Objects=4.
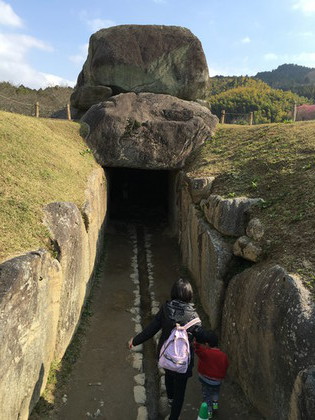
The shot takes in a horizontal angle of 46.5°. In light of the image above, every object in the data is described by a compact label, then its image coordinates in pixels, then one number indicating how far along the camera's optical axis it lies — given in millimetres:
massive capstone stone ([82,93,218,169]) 13133
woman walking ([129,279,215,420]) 4941
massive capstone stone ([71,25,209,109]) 16594
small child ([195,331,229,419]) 5169
